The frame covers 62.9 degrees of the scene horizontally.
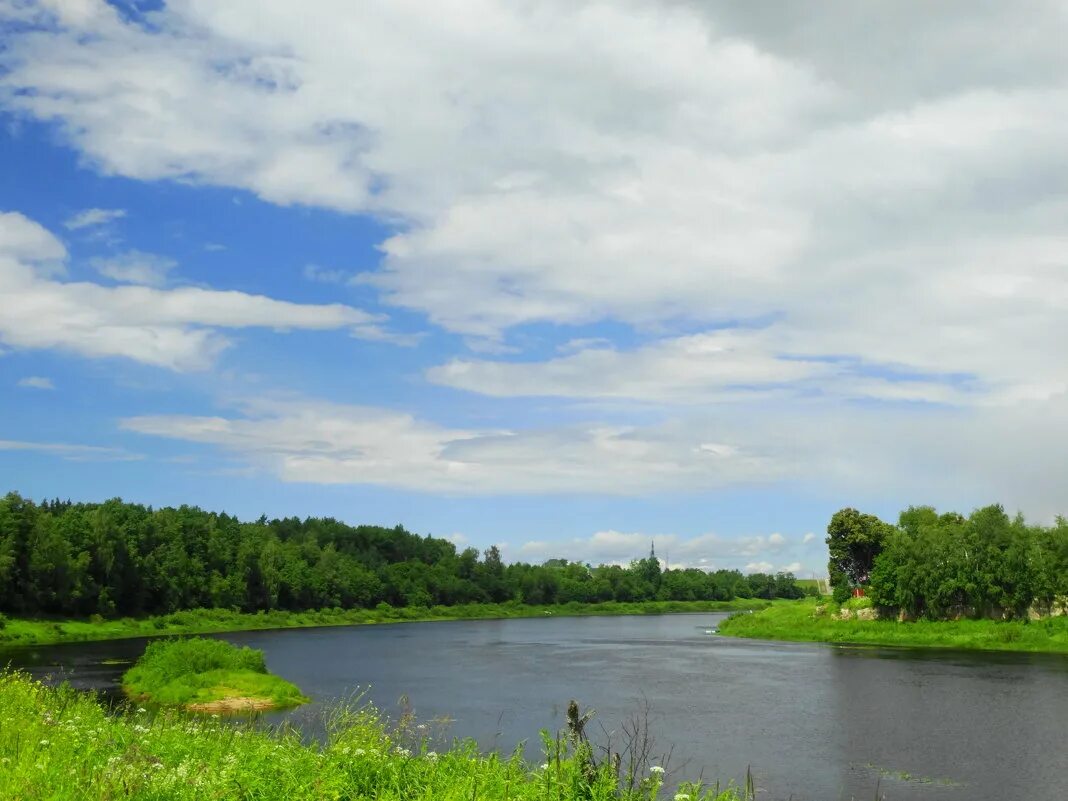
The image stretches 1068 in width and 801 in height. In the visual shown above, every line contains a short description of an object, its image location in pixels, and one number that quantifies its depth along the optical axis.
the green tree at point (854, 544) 114.44
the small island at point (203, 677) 47.72
